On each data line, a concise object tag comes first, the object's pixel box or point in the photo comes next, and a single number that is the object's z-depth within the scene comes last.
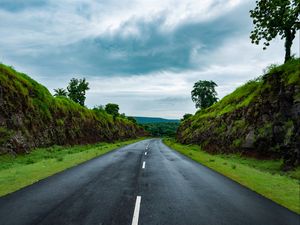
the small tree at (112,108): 94.38
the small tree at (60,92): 58.41
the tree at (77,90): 59.72
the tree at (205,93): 83.44
